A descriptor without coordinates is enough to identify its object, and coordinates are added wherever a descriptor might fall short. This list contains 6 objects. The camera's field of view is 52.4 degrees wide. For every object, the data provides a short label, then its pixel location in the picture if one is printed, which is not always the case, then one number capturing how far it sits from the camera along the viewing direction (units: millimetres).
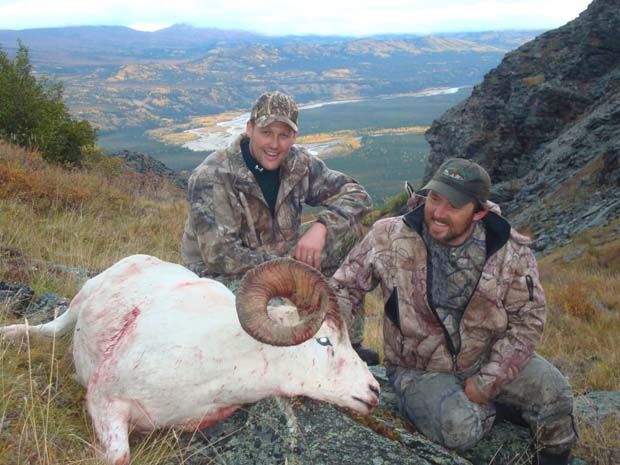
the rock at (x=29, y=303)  4500
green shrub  16062
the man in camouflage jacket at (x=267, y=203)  4754
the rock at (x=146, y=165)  33084
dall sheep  3023
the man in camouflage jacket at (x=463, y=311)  3703
